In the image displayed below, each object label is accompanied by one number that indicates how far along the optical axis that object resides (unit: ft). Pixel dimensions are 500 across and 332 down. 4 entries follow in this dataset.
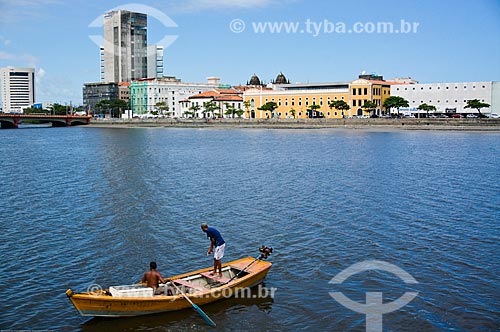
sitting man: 42.91
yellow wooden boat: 40.83
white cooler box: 41.57
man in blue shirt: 47.37
